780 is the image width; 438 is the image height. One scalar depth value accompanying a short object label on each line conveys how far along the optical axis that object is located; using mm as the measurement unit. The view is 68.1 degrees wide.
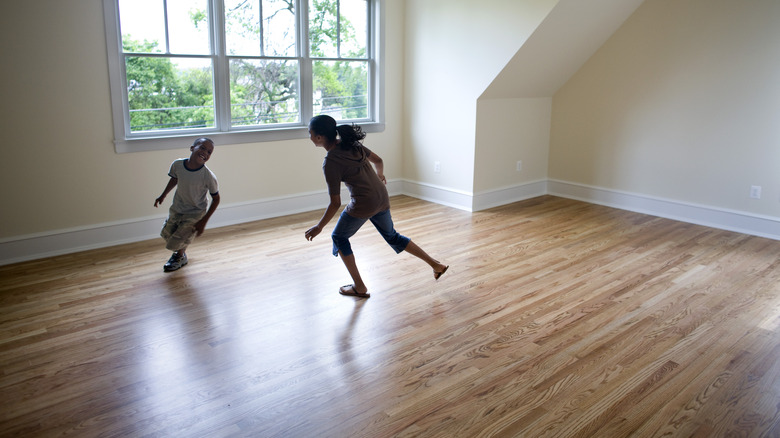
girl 3055
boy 3768
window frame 4246
